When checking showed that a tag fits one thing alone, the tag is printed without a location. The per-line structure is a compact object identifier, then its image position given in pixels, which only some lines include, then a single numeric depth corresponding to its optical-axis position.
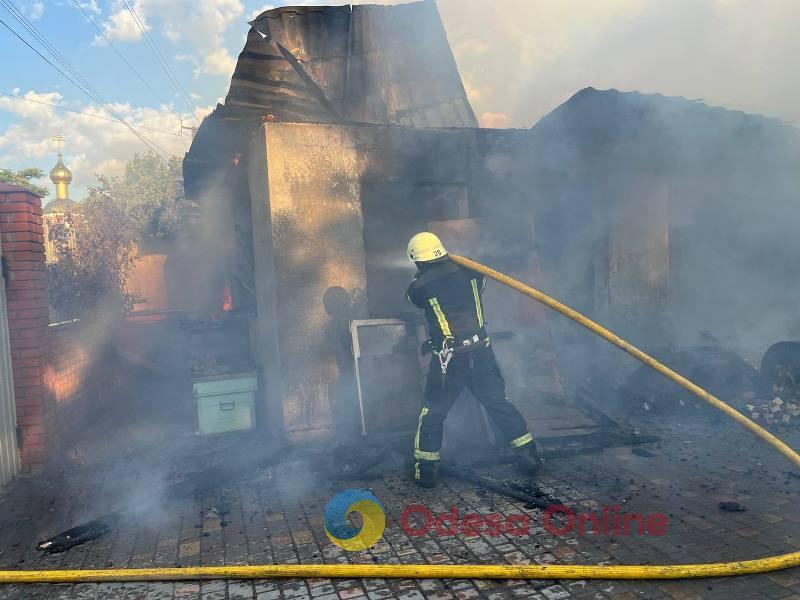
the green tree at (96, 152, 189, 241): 17.59
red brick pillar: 5.48
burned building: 5.95
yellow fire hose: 3.15
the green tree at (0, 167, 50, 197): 33.25
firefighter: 4.88
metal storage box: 6.51
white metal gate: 5.21
